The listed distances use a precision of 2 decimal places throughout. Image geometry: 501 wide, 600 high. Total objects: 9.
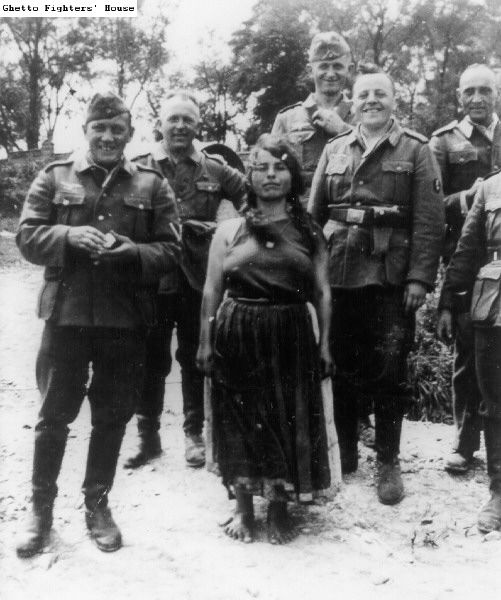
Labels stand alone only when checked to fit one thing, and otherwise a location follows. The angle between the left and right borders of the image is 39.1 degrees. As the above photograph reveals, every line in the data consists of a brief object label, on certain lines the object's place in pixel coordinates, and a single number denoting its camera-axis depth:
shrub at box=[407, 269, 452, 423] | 6.95
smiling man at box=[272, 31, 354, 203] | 4.38
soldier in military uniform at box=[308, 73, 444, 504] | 3.79
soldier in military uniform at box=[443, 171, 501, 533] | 3.47
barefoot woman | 3.29
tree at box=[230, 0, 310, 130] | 7.29
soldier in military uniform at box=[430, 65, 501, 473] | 4.21
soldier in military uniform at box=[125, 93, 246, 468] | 4.25
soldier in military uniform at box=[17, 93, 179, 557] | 3.15
